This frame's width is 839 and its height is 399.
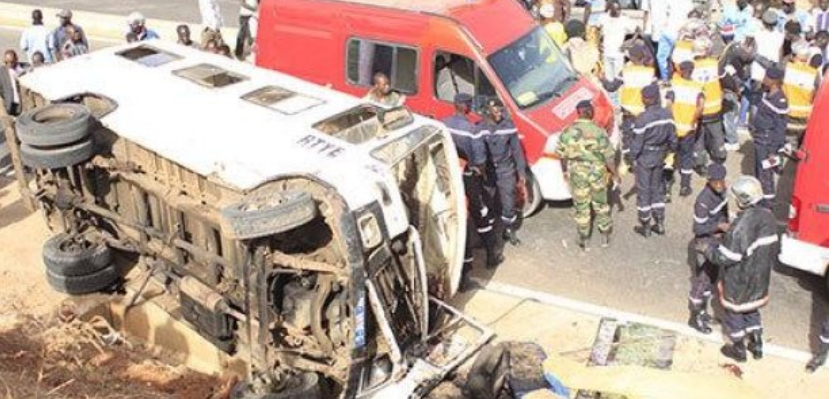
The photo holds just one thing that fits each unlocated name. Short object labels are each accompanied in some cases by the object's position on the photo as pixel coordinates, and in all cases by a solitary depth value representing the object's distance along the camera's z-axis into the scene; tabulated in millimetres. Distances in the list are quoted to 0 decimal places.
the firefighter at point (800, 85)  10805
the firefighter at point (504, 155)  9516
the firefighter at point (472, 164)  9398
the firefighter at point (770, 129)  10344
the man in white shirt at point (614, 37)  14055
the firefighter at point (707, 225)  8508
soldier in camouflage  9477
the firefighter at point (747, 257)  7570
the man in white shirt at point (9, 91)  10695
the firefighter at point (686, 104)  10617
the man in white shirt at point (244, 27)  15696
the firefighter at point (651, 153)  9859
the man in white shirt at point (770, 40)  12711
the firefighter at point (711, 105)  10914
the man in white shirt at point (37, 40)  13562
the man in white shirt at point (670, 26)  14539
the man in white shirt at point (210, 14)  15936
